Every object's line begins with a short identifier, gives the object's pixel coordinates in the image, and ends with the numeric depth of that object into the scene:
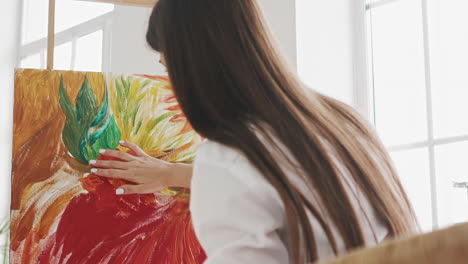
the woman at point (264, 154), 1.07
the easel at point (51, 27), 2.08
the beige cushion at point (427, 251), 0.43
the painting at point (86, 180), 2.01
